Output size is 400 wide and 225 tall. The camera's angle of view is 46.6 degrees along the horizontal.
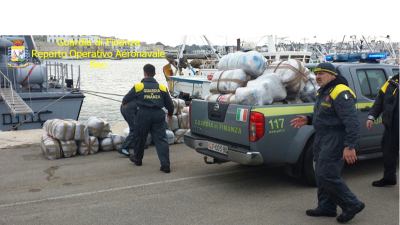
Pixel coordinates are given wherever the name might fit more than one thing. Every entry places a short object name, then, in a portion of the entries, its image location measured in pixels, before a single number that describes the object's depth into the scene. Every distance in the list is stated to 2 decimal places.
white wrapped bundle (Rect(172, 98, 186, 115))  9.84
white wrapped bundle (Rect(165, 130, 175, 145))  9.38
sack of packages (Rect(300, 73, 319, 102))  6.40
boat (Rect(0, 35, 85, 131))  15.20
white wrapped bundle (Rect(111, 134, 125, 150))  8.84
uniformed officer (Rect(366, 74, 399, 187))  5.97
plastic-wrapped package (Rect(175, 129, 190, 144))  9.62
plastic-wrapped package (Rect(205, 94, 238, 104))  6.15
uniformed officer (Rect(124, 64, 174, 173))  7.16
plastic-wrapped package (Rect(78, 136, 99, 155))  8.41
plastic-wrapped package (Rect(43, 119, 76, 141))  8.10
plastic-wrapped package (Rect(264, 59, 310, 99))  6.20
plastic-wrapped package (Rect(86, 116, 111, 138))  8.67
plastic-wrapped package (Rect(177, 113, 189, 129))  9.79
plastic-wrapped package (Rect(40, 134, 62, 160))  8.07
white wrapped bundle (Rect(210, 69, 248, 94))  6.42
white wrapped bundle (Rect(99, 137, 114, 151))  8.72
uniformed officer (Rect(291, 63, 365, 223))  4.56
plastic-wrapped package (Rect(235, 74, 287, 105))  5.89
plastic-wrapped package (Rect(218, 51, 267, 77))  6.50
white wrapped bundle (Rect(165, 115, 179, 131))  9.66
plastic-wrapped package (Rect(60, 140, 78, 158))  8.17
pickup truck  5.64
